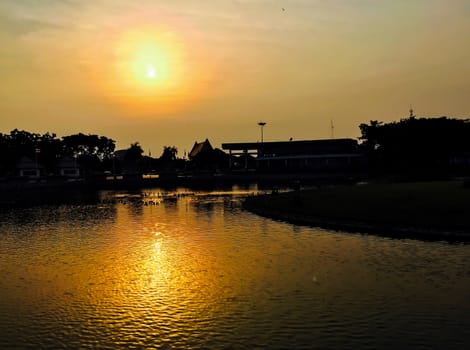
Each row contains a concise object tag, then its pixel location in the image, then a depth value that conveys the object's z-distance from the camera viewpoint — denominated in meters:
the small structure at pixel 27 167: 148.38
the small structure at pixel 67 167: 163.50
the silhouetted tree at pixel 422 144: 90.62
